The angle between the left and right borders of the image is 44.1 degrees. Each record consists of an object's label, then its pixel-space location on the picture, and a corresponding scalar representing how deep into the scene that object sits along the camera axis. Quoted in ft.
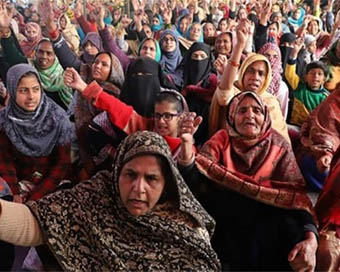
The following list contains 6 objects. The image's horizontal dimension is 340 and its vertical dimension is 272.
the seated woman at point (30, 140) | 6.57
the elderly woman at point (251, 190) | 5.56
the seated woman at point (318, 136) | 7.42
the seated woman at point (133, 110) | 6.93
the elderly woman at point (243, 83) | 7.51
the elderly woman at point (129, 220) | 4.41
